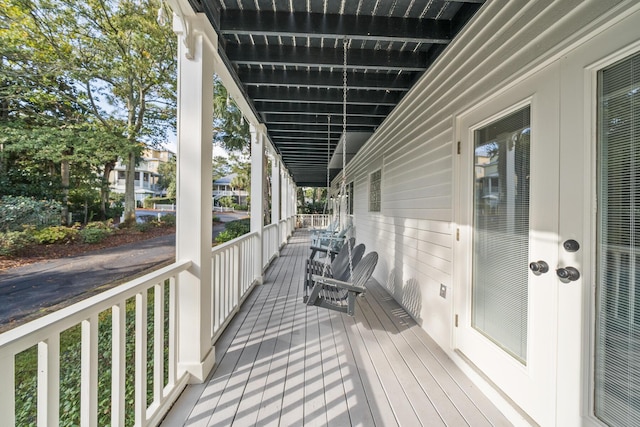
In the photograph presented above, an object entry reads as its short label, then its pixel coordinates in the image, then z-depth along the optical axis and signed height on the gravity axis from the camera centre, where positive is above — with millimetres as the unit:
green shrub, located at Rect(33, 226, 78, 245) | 3574 -339
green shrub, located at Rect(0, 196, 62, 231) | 3180 -29
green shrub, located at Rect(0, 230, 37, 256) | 3155 -378
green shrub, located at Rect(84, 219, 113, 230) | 4618 -243
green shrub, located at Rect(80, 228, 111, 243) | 4367 -393
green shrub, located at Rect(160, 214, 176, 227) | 4354 -163
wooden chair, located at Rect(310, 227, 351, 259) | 6572 -736
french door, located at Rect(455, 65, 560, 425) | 1484 -173
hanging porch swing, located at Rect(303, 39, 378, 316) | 2623 -714
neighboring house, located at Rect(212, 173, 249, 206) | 24391 +1920
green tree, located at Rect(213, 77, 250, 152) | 10484 +3614
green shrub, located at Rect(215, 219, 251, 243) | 8047 -603
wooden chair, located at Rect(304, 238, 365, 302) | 3271 -703
